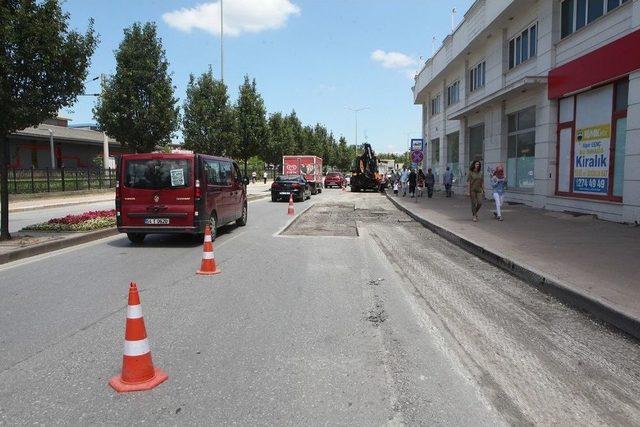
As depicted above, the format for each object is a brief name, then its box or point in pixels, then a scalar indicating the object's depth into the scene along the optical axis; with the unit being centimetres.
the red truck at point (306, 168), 3894
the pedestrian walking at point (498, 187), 1527
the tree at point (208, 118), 3250
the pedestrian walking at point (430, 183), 2895
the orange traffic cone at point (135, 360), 391
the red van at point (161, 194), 1129
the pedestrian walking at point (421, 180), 3097
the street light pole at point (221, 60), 3231
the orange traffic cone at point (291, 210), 1966
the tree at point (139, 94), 2123
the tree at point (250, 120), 4238
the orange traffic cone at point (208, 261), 830
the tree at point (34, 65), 1020
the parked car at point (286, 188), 2825
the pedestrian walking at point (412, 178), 3000
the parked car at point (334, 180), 5434
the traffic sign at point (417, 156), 2468
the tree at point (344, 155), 11456
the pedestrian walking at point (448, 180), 2817
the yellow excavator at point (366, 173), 4000
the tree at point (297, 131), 7162
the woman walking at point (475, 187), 1527
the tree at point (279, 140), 5918
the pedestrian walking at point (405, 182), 3285
